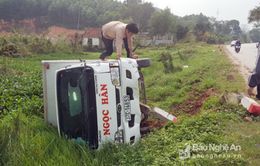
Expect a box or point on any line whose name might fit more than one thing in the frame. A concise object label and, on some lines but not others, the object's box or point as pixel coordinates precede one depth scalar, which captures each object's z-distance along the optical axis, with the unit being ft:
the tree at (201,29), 160.34
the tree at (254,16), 126.06
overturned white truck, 13.76
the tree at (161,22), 159.10
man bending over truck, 20.52
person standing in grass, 14.63
